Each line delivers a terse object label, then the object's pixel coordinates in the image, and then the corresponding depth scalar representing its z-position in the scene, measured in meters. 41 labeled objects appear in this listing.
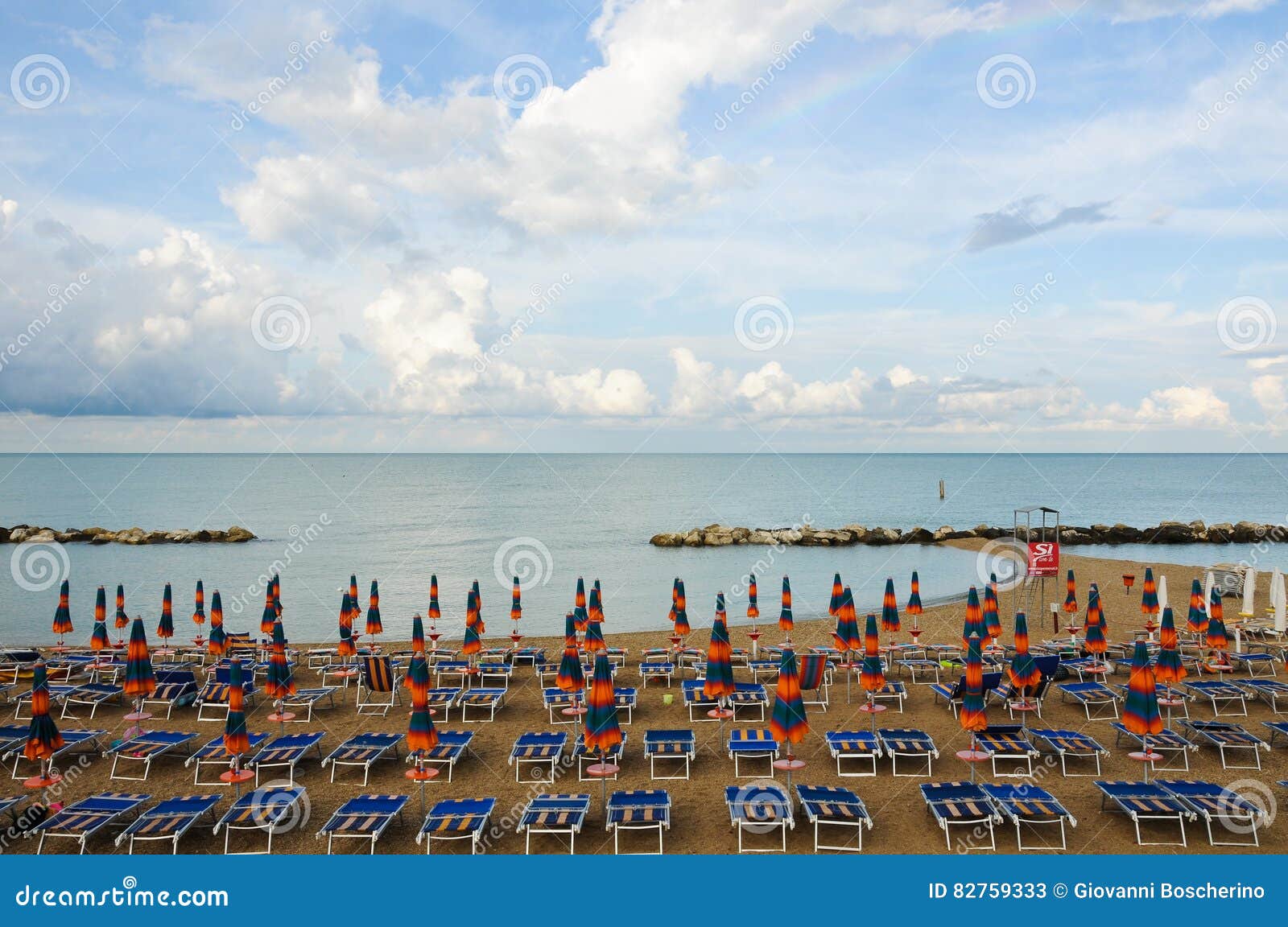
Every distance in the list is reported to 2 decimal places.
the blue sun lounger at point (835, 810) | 10.65
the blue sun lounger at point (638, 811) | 10.66
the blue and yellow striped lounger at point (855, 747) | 13.37
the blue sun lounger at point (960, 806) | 10.70
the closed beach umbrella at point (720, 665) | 13.71
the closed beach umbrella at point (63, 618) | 20.45
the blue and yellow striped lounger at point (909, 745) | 13.42
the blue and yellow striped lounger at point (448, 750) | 13.49
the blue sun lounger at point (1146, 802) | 10.66
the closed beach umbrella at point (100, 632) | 19.22
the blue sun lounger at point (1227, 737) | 13.52
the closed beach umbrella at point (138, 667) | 14.61
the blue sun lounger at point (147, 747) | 13.71
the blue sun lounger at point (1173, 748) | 13.46
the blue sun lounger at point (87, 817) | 10.57
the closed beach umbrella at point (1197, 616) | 18.12
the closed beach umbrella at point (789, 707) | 11.45
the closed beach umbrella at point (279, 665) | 15.73
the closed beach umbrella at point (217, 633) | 19.28
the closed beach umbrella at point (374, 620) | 19.77
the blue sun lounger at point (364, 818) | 10.48
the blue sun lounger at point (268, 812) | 10.95
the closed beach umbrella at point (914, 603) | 20.78
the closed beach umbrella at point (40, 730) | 11.64
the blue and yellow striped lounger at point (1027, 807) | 10.57
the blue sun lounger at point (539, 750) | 13.30
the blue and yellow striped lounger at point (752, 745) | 13.42
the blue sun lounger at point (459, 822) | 10.52
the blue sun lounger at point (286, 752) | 13.34
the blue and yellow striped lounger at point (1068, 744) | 13.16
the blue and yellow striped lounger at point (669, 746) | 13.38
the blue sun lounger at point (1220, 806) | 10.69
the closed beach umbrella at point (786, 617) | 17.39
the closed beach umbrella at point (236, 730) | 11.71
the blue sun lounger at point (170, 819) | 10.47
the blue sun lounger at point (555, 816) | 10.52
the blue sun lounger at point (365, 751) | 13.31
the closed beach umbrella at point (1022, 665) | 15.45
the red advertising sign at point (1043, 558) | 23.95
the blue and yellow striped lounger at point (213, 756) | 13.62
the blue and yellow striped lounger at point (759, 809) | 10.79
